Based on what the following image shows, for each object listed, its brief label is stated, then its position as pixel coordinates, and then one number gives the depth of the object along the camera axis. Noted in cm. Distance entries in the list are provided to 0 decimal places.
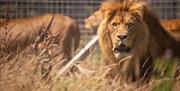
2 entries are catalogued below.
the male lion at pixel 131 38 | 1138
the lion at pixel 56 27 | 1891
